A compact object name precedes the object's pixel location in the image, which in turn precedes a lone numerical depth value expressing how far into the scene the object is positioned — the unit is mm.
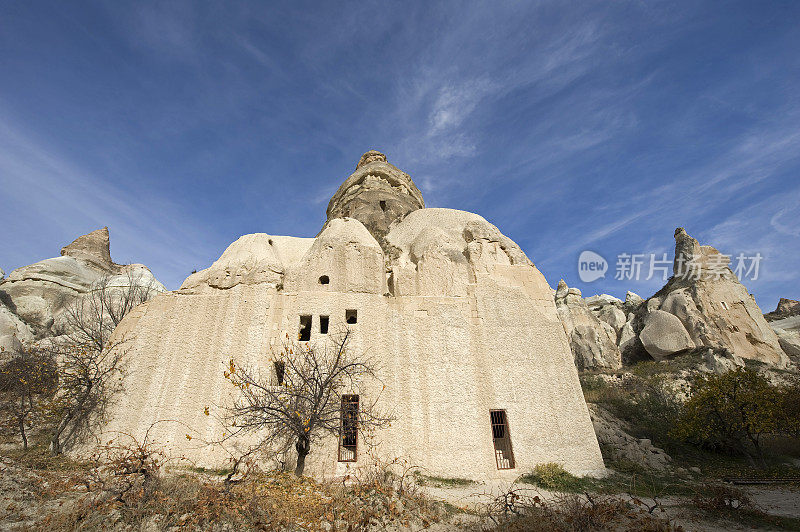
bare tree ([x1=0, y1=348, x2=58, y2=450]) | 11359
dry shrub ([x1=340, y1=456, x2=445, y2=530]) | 6918
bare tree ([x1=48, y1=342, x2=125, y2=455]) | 10117
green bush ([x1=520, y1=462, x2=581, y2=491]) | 9664
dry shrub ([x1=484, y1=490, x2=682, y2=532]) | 6336
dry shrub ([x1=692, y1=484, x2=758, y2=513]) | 7527
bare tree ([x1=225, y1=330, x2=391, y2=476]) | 8781
